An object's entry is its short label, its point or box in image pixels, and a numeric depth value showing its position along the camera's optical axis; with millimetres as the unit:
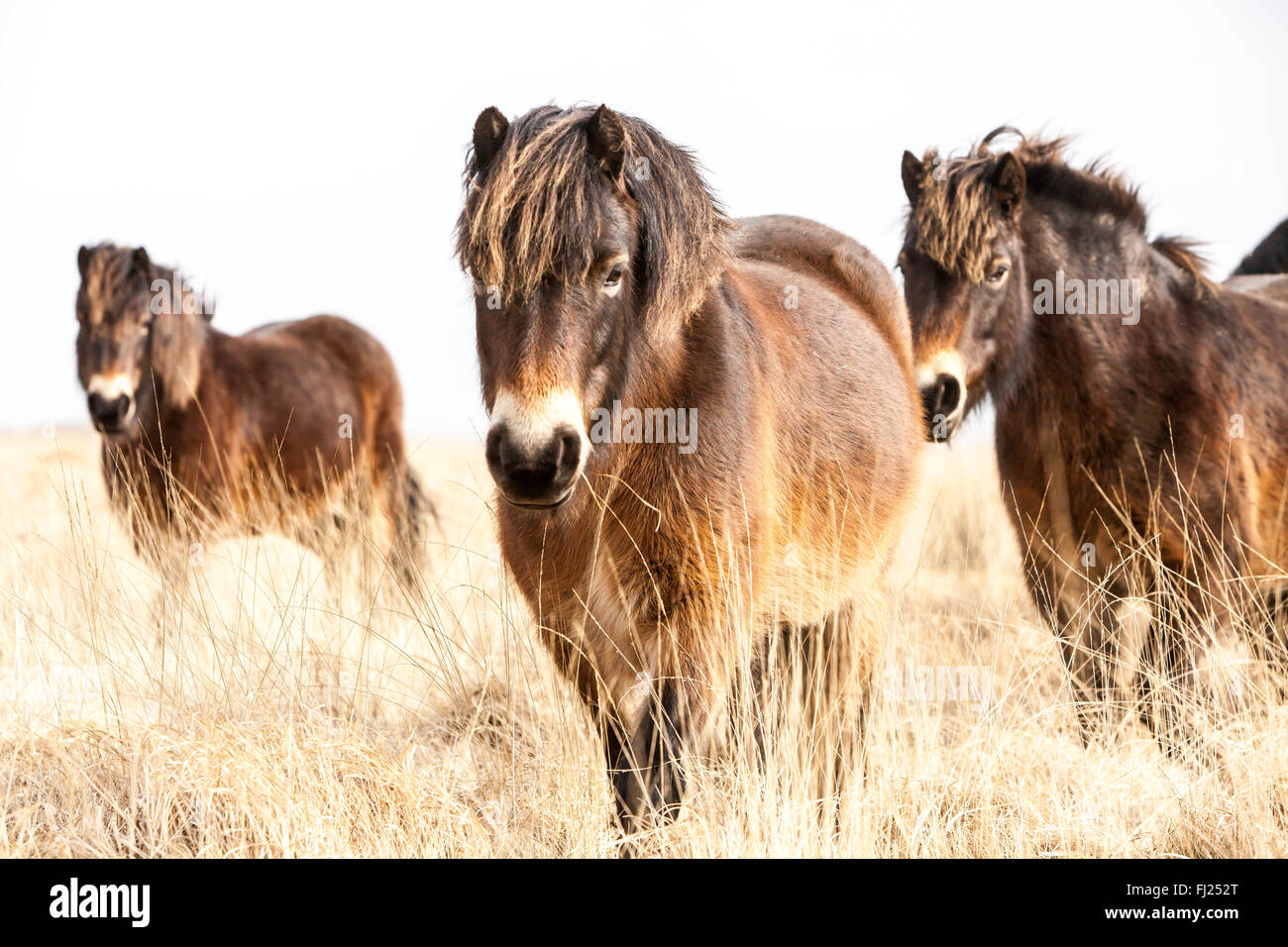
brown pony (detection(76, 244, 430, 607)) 6652
